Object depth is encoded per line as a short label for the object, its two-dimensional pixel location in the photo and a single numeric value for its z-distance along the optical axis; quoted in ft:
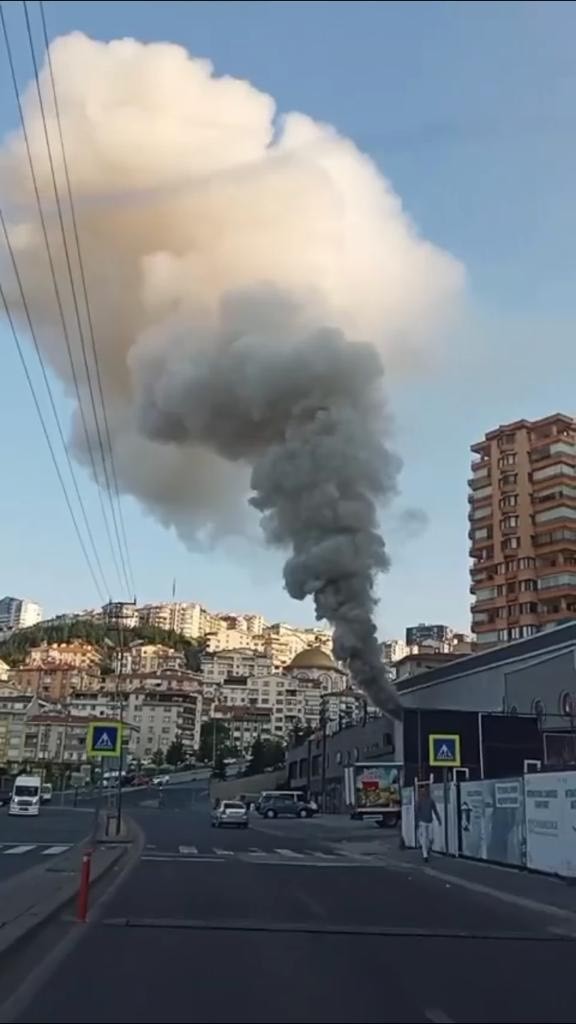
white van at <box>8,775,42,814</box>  187.62
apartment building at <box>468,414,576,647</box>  340.59
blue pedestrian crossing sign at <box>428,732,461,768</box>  81.87
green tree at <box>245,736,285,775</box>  397.60
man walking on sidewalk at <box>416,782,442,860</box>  82.53
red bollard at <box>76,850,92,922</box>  38.72
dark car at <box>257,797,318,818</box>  222.48
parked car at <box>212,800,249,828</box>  160.56
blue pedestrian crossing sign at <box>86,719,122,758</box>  76.69
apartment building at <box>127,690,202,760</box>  599.57
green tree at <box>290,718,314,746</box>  353.92
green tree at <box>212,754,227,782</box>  388.53
